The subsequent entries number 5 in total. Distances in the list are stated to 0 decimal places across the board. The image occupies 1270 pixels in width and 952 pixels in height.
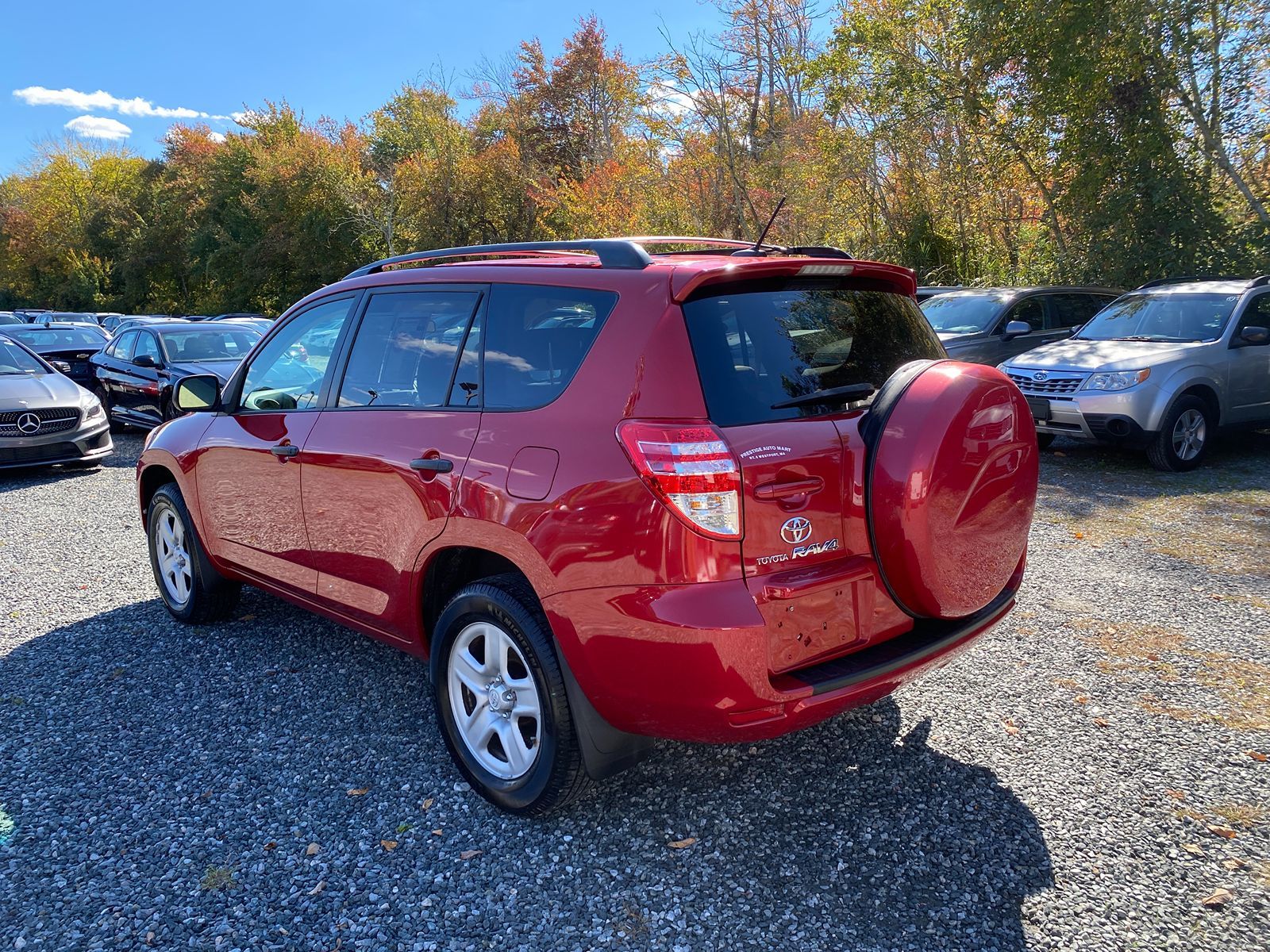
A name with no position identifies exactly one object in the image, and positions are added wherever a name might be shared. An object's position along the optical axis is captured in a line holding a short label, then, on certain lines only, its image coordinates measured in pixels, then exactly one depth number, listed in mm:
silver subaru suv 8211
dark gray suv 10805
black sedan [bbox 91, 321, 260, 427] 11367
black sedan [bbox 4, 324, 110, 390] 15555
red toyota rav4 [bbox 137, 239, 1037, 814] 2535
